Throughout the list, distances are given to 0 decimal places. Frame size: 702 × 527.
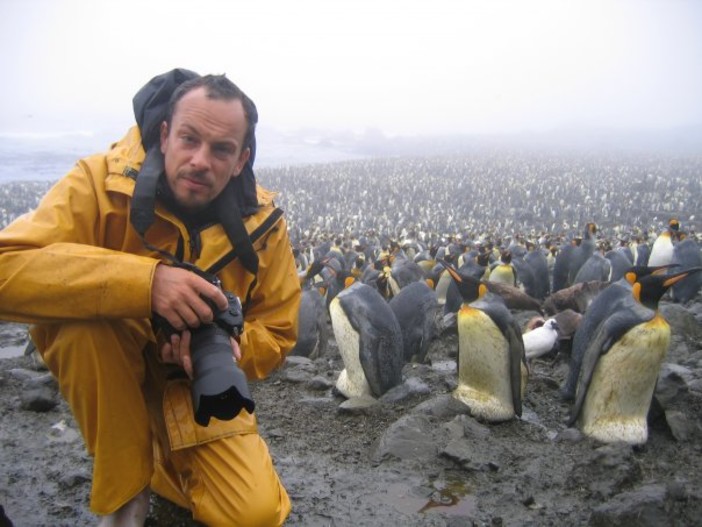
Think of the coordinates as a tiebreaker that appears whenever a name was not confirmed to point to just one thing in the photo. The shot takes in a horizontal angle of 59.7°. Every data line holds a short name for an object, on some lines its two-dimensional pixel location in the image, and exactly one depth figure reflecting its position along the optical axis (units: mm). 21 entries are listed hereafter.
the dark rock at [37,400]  3258
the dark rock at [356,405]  3295
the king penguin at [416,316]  4875
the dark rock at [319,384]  3889
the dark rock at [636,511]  1922
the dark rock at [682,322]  5074
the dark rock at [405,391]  3471
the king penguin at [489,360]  3309
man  1492
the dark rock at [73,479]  2348
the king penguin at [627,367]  2861
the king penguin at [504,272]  8070
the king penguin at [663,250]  8875
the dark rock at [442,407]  3141
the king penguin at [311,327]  5082
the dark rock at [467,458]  2584
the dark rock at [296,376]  4000
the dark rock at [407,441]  2707
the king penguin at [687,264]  7320
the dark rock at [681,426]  2846
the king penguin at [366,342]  3707
